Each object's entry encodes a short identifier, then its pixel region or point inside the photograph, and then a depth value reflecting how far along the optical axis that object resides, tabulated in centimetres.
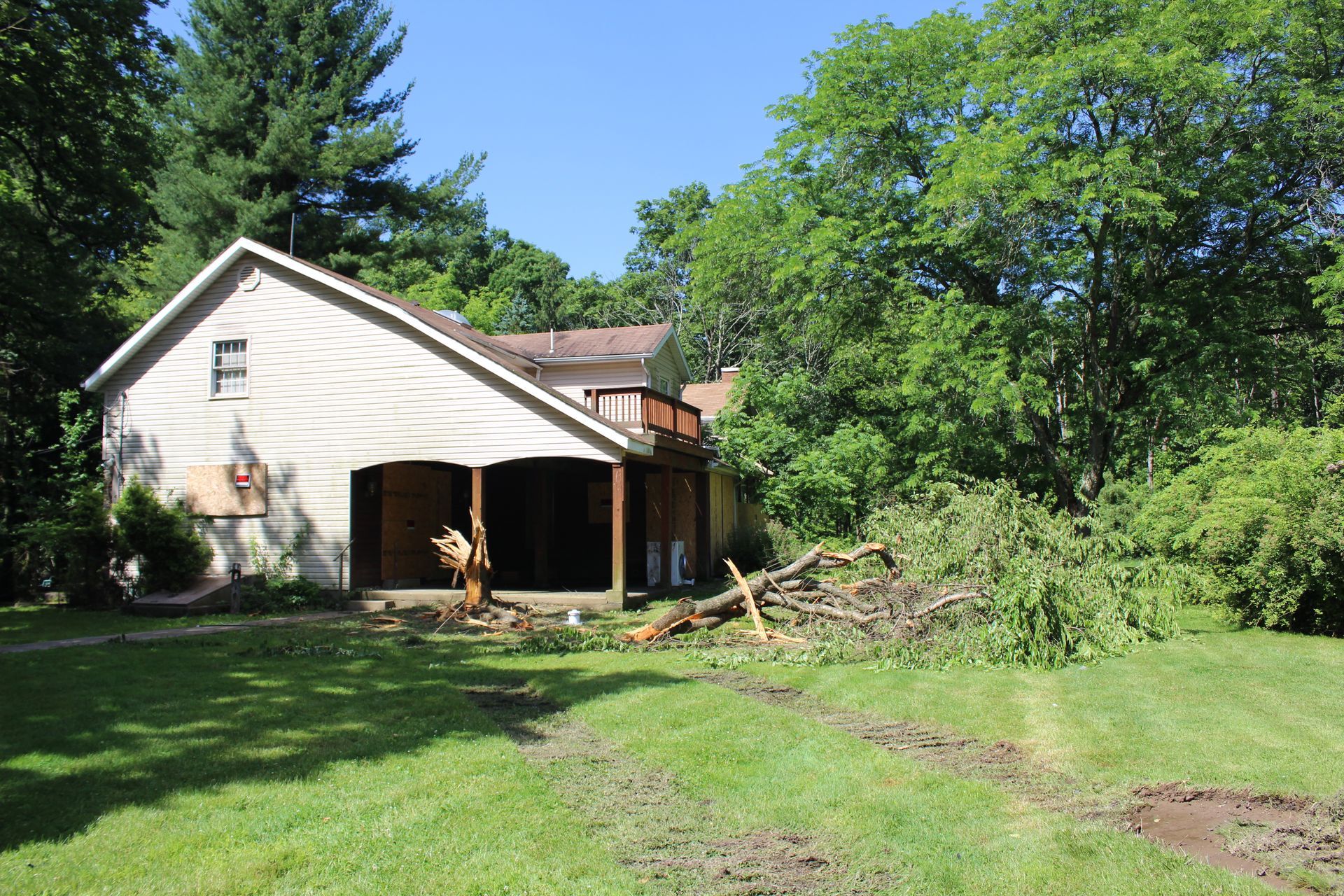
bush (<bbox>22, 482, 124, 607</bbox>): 1622
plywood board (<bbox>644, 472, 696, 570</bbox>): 2100
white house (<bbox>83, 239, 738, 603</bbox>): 1680
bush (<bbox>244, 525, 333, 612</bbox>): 1648
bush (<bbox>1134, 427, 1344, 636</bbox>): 1129
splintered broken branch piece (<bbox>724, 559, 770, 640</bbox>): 1241
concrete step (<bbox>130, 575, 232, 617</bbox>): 1523
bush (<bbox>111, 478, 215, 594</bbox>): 1625
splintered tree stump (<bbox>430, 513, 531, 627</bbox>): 1461
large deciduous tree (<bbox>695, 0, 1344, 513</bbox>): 1772
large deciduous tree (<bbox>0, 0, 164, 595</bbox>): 1734
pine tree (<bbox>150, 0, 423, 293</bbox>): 3153
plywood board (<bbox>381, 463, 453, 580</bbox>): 1927
